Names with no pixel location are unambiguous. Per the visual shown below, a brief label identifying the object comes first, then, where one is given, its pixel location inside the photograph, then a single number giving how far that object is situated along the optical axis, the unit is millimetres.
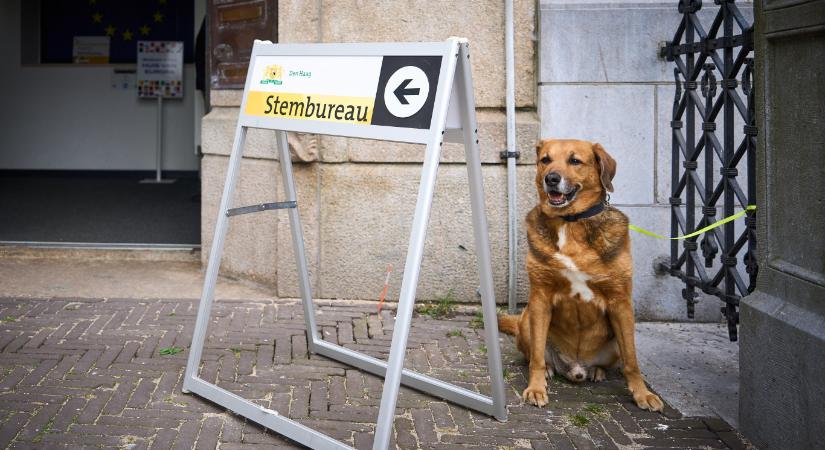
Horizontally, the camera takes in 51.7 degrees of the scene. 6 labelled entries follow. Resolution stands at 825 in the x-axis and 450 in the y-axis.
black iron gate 4344
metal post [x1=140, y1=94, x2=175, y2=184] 13250
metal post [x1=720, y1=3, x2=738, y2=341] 4426
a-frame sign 3277
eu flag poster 13703
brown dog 4109
